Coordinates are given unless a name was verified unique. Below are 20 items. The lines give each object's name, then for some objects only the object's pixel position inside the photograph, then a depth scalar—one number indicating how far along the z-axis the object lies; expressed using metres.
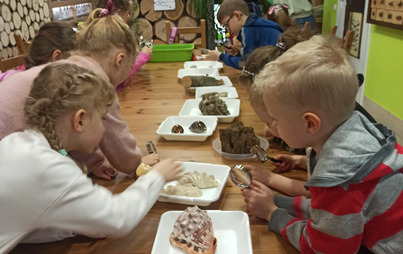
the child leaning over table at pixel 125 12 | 2.30
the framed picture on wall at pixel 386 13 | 2.76
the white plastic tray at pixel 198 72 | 2.48
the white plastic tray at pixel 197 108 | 1.63
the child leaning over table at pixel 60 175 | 0.70
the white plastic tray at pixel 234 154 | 1.26
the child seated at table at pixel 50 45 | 1.52
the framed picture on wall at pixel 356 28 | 3.77
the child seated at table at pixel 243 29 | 2.41
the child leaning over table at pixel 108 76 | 1.09
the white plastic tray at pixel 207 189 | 0.97
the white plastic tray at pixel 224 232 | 0.83
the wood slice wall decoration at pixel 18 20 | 3.09
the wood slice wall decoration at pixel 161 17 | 5.04
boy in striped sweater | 0.69
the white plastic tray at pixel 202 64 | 2.70
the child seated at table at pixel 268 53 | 1.33
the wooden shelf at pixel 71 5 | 4.05
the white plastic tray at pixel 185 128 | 1.42
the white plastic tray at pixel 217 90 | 1.97
